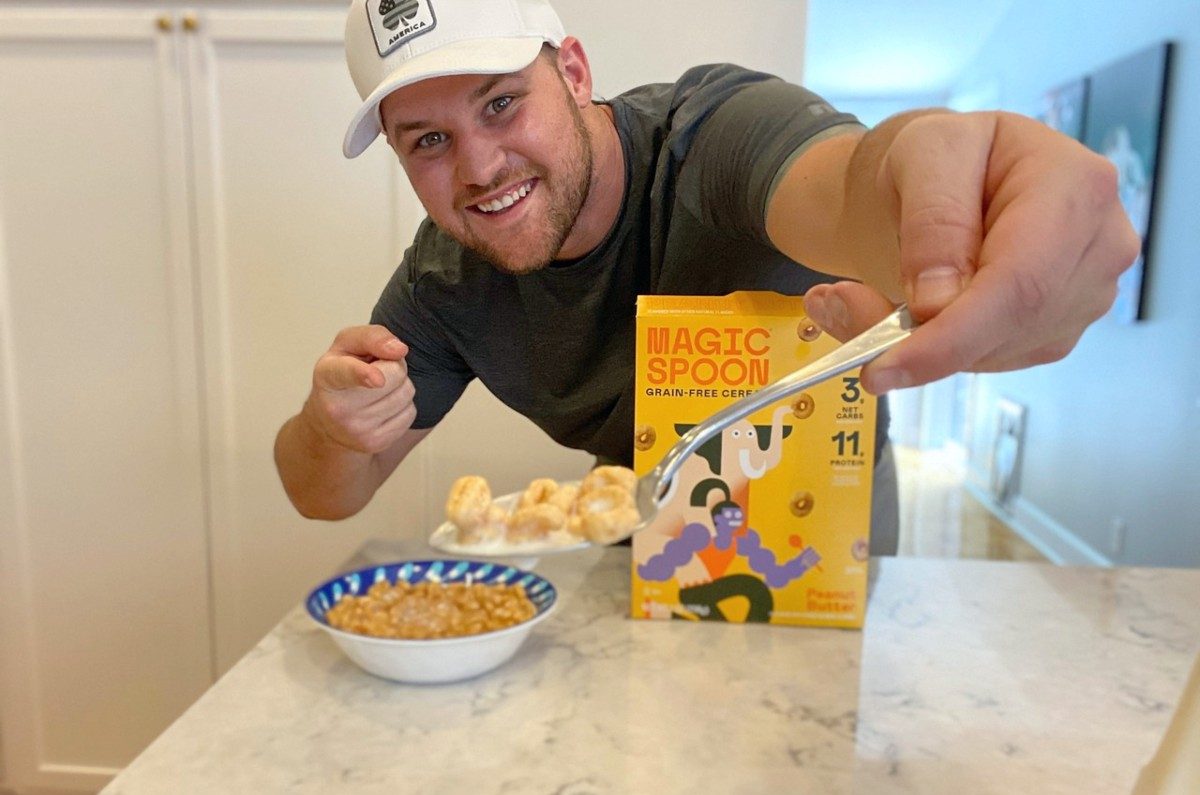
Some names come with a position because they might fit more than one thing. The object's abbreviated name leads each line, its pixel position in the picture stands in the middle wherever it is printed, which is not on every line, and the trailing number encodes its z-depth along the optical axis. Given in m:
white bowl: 0.81
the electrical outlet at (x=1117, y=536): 2.64
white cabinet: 1.54
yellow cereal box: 0.93
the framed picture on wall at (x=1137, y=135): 2.49
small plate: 0.78
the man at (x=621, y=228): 0.44
